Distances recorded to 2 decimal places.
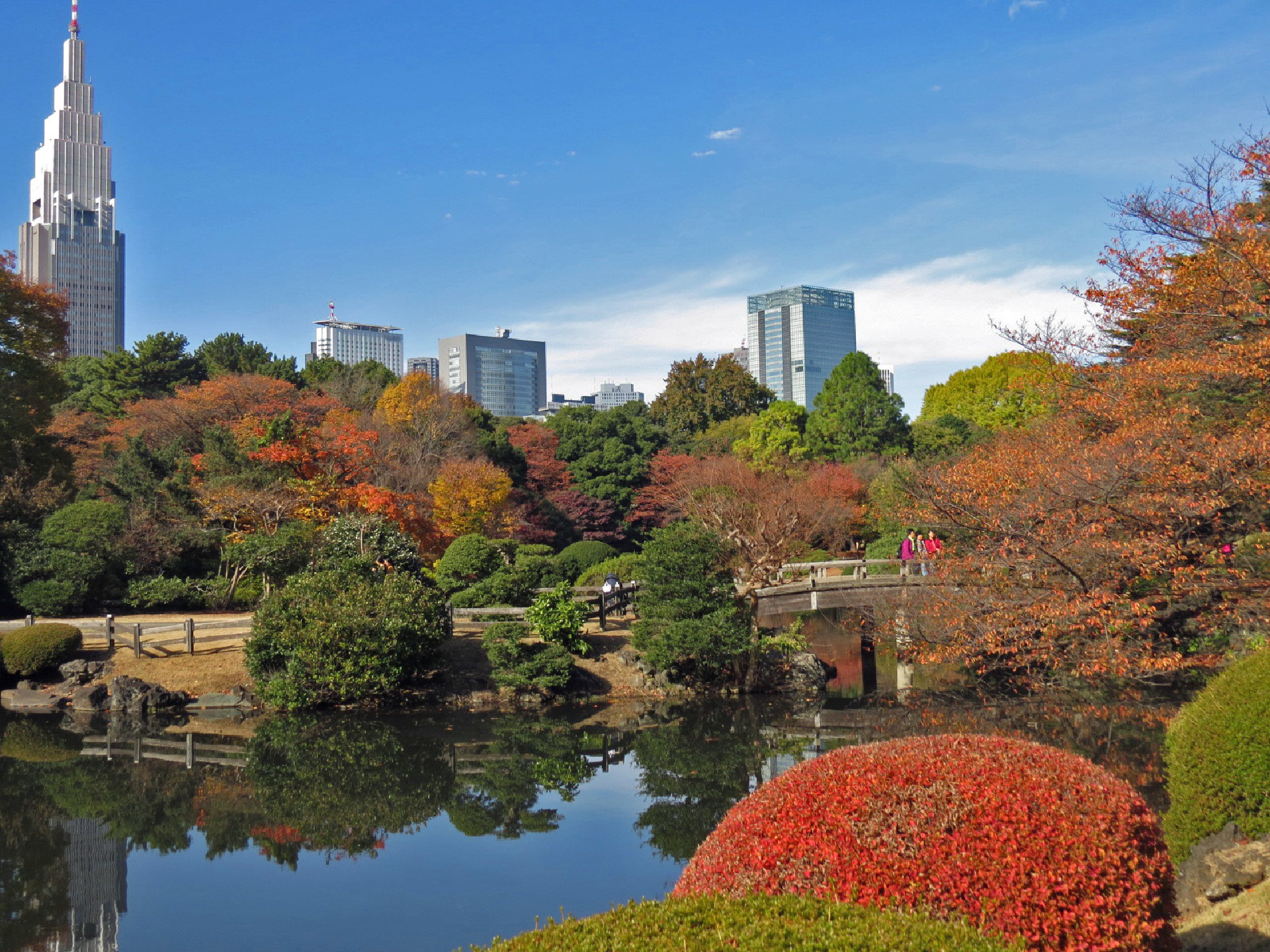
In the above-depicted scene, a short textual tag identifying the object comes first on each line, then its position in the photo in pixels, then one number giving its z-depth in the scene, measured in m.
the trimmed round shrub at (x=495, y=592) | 19.70
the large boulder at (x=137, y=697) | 17.09
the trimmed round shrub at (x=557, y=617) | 18.25
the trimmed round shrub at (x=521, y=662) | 17.62
